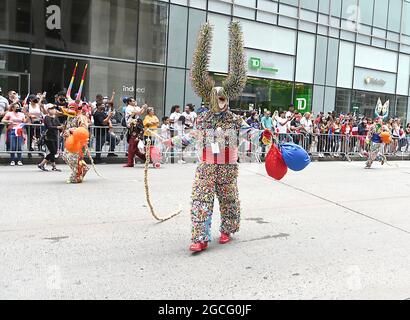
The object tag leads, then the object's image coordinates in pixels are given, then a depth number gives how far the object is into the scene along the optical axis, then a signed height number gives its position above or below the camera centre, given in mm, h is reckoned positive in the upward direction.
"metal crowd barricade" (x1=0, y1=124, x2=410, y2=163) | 12086 -845
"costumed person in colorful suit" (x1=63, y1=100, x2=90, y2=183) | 9172 -499
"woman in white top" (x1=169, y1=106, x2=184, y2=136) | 14867 -164
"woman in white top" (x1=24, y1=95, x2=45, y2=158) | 12320 -332
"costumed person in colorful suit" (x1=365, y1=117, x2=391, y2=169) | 14484 -389
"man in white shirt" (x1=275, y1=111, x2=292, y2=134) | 16062 -150
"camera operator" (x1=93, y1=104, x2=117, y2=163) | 13188 -448
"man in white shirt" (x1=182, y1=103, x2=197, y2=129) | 15164 +36
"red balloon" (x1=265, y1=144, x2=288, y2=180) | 5336 -496
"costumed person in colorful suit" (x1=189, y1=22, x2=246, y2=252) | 5148 -197
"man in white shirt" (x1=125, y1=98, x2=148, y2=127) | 13147 +49
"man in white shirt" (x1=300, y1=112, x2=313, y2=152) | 16609 -220
